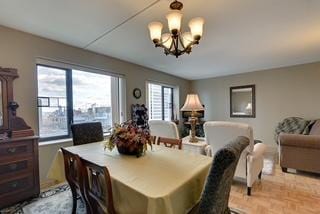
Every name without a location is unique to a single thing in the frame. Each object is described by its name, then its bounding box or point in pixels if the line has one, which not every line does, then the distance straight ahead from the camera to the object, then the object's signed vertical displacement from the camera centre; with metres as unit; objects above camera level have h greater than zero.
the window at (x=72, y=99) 2.32 +0.14
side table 2.26 -0.68
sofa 2.30 -0.82
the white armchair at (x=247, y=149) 1.88 -0.57
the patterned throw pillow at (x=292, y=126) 3.27 -0.52
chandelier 1.38 +0.77
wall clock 3.35 +0.31
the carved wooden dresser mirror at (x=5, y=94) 1.84 +0.18
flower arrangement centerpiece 1.43 -0.34
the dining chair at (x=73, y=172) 1.17 -0.62
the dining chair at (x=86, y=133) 2.04 -0.40
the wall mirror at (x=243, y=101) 4.14 +0.11
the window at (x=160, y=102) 3.93 +0.11
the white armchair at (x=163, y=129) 2.28 -0.40
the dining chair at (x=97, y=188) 0.97 -0.63
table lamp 2.37 -0.03
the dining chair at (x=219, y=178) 0.79 -0.43
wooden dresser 1.67 -0.78
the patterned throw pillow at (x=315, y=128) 2.91 -0.53
